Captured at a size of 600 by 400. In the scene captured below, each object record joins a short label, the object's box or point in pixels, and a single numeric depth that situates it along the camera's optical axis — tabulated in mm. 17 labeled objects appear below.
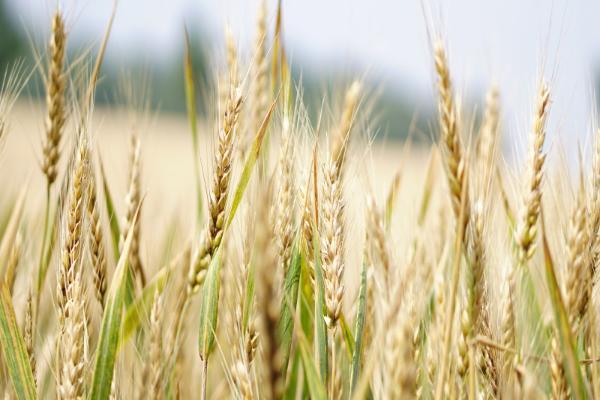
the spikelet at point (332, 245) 692
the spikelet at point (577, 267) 682
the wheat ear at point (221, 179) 703
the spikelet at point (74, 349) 679
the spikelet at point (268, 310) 581
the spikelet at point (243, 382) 677
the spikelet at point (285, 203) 715
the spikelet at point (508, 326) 701
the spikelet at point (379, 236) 668
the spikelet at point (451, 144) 681
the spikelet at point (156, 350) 707
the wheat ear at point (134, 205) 770
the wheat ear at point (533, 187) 700
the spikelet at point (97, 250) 739
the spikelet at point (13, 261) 762
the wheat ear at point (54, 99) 771
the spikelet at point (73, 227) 696
